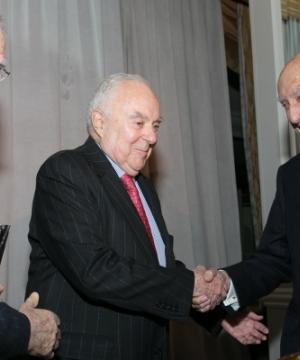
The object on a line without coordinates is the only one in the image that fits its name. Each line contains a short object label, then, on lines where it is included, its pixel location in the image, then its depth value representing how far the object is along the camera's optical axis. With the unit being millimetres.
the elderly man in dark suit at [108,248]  1771
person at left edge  1360
